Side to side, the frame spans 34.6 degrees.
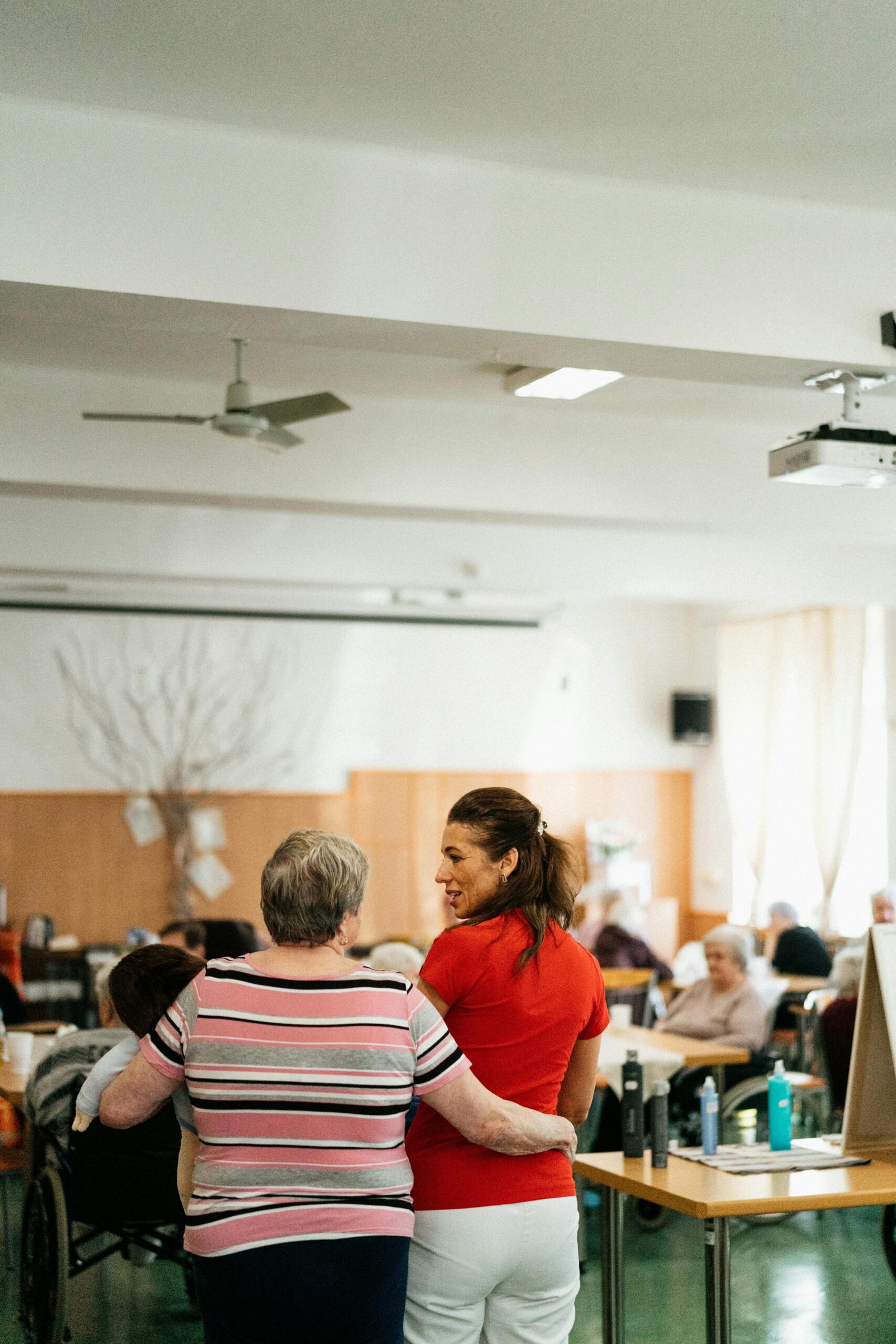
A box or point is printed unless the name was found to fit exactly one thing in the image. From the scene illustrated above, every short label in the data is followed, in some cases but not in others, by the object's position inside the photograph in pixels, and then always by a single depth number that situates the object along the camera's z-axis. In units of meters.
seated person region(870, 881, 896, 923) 9.61
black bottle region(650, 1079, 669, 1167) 4.01
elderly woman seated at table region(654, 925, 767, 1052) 6.82
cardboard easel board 4.04
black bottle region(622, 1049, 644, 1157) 4.05
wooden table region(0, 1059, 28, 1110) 4.89
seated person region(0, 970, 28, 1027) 7.06
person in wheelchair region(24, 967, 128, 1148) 4.26
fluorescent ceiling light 5.39
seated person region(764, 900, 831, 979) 9.55
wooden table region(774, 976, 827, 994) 8.87
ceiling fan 5.28
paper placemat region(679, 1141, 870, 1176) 4.03
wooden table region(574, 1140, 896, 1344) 3.60
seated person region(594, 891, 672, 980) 8.93
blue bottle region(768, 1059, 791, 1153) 4.25
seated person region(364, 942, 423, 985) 6.41
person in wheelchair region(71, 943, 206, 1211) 3.19
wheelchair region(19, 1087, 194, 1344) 4.27
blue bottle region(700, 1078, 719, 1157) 4.13
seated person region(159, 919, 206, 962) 6.55
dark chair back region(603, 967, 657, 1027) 7.43
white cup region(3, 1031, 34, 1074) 5.40
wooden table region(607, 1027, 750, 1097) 6.11
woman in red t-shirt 2.44
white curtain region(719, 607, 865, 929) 12.02
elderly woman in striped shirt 2.22
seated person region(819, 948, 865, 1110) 5.45
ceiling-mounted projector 4.64
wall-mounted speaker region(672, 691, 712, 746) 13.77
